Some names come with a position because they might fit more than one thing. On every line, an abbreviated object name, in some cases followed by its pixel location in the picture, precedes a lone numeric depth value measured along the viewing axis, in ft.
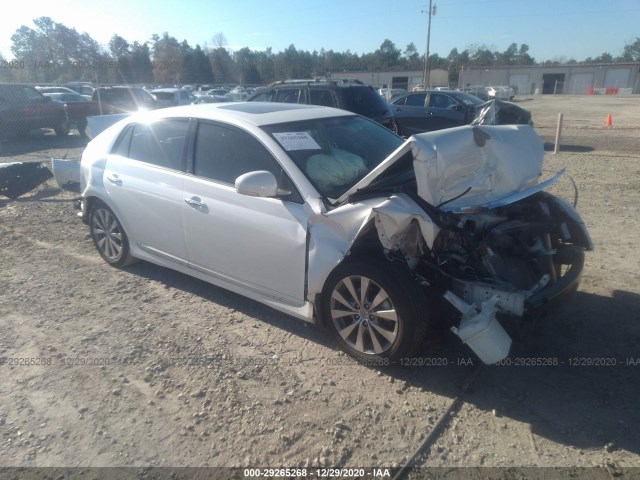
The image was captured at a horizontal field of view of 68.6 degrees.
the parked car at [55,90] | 77.02
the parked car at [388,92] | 116.49
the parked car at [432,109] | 44.70
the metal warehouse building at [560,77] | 220.84
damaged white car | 10.02
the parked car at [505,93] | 147.74
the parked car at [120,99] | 53.78
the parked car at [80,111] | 54.90
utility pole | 151.33
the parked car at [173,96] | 73.41
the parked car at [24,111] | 50.39
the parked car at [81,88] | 90.58
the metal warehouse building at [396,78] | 200.44
